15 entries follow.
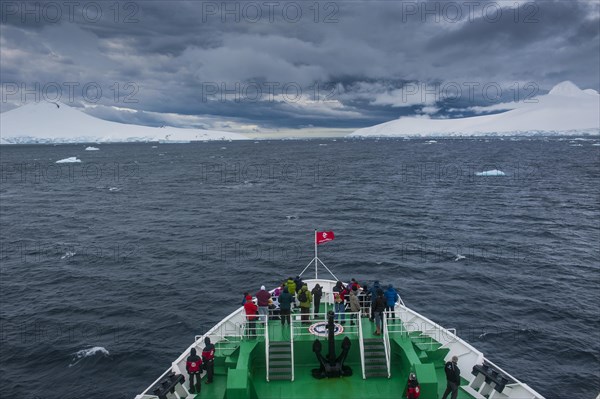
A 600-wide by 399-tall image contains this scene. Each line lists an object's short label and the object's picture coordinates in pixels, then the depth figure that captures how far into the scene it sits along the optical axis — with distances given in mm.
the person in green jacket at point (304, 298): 21188
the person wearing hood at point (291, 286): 23078
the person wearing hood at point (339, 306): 21312
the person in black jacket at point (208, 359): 18734
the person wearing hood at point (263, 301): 21109
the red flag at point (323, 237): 24406
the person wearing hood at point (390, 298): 21234
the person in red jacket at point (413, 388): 16500
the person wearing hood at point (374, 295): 20484
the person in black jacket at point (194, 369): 17875
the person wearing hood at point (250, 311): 20688
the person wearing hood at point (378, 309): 20156
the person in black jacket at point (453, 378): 16750
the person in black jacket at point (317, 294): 22438
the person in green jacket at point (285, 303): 21109
